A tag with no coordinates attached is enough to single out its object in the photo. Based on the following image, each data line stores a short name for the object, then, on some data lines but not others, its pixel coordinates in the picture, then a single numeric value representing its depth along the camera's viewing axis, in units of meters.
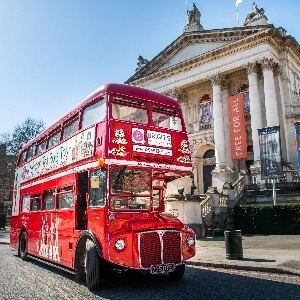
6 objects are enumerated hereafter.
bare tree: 40.81
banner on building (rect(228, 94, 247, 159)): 25.66
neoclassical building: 26.20
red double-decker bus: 6.25
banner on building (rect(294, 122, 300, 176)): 19.25
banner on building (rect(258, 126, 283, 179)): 19.09
